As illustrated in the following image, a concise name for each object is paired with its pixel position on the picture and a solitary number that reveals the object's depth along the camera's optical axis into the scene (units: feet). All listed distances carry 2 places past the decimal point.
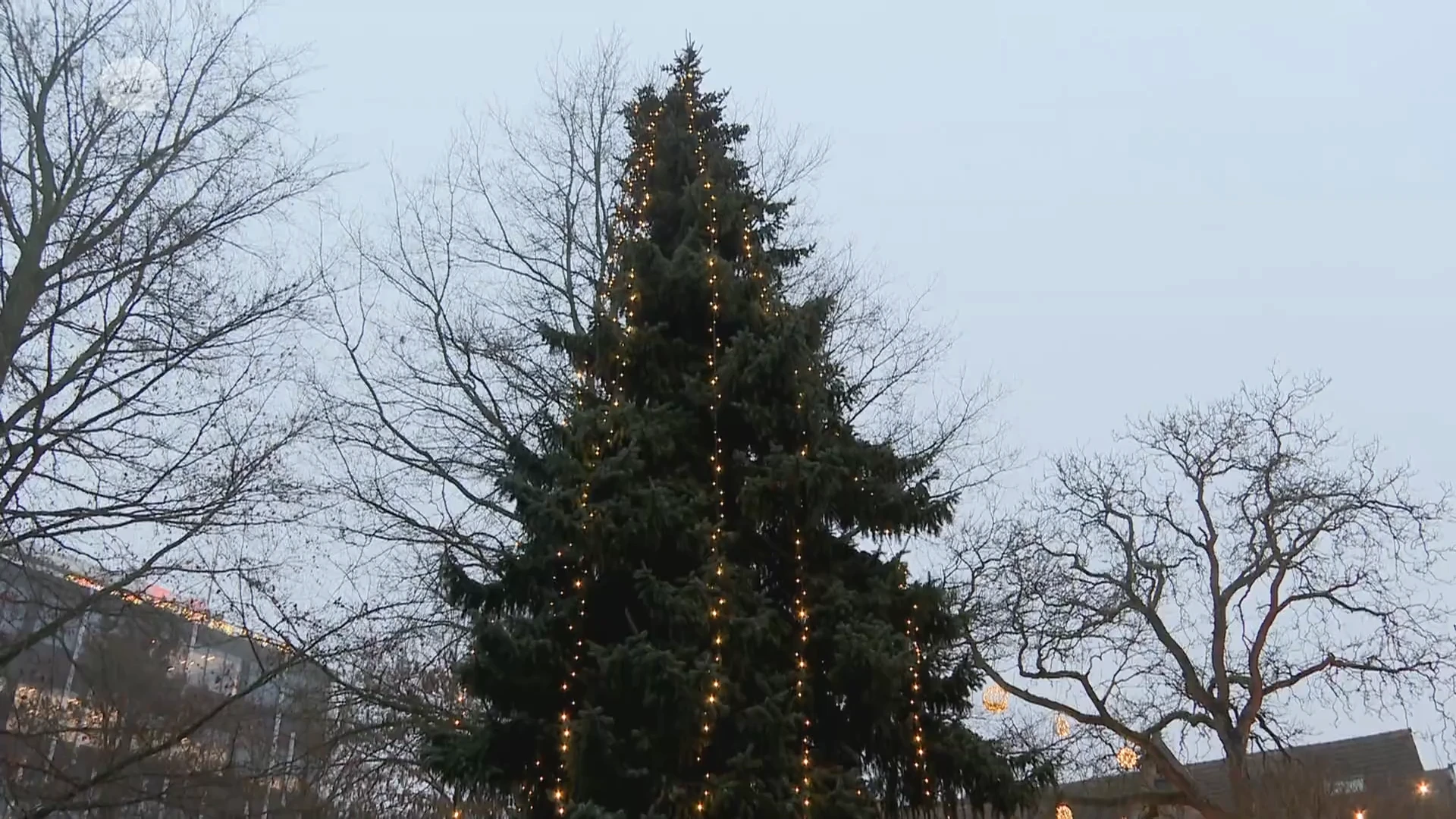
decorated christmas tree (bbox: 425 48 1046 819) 19.99
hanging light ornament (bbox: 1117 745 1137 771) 55.16
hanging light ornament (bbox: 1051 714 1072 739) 58.23
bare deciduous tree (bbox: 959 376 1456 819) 53.78
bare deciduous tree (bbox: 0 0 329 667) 27.43
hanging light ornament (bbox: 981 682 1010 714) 50.06
